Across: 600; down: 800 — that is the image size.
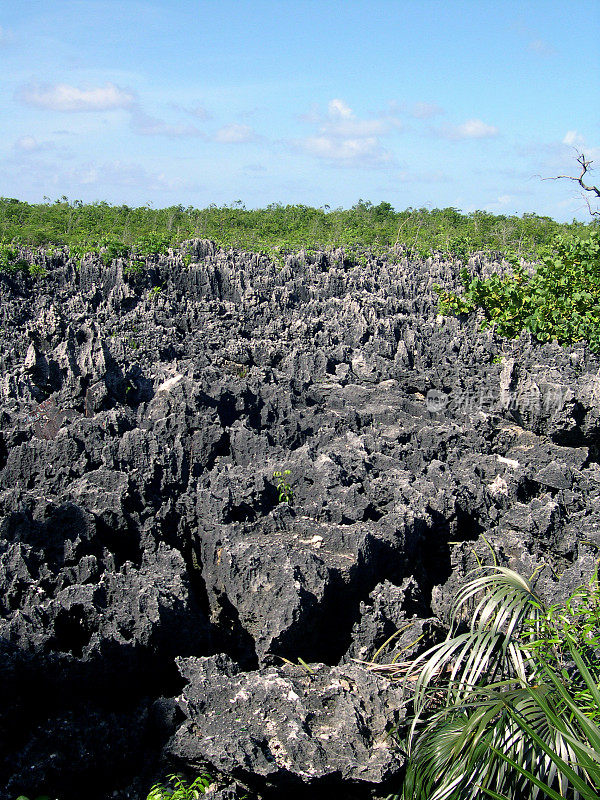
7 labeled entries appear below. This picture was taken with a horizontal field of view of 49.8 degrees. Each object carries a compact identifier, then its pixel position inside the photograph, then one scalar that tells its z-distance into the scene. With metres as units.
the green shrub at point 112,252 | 14.81
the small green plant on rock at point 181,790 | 2.76
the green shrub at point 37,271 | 13.55
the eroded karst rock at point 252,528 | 2.97
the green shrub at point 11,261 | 13.33
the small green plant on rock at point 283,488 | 5.07
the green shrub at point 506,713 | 2.21
